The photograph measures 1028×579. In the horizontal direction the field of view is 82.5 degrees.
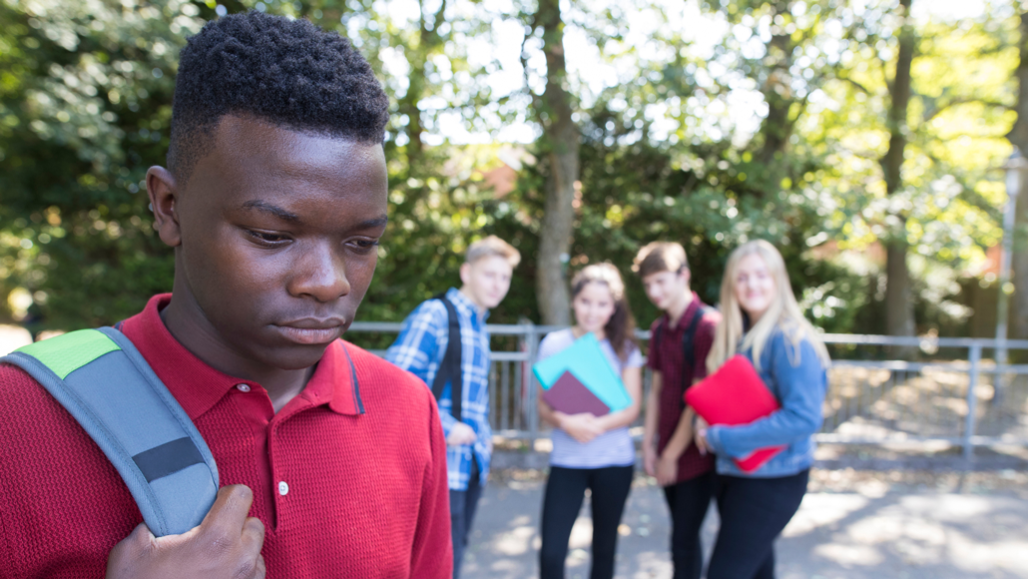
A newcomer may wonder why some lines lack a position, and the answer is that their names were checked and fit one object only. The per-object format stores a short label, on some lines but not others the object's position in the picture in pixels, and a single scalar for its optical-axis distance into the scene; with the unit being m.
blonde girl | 2.65
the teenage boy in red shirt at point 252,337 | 0.78
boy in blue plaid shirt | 2.77
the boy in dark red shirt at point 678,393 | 3.24
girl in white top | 3.11
